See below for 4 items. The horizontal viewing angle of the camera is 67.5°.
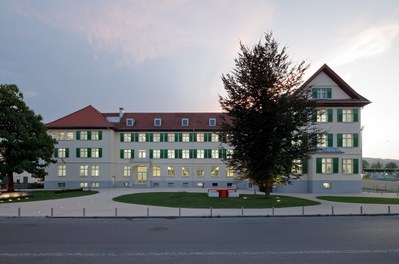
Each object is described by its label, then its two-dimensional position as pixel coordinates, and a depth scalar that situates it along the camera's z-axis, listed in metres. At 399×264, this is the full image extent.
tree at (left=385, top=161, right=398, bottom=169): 160.75
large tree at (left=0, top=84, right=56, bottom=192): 35.22
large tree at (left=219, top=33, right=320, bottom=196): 28.05
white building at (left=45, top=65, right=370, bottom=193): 49.28
